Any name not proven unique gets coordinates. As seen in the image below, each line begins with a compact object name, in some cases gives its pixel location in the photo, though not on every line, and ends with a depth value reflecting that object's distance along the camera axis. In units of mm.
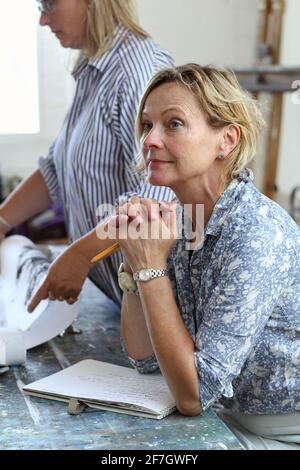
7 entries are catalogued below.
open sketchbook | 1285
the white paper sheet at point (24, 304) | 1638
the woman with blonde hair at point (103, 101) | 1765
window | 4156
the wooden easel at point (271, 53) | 5035
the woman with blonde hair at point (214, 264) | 1239
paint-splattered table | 1176
